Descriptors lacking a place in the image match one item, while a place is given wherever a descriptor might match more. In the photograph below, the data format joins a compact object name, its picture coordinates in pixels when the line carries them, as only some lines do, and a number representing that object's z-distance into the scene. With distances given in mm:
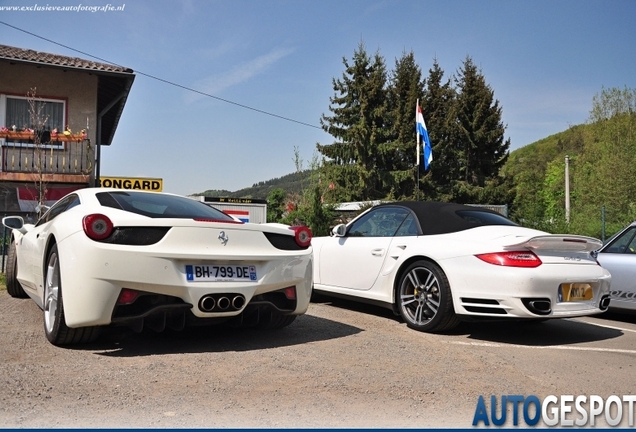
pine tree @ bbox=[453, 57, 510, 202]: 37312
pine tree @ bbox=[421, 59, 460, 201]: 35344
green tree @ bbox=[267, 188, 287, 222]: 41244
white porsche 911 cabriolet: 5157
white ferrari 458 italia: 4016
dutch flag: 21438
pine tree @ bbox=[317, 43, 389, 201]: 34750
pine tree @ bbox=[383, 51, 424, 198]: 34438
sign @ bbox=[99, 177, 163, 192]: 14672
